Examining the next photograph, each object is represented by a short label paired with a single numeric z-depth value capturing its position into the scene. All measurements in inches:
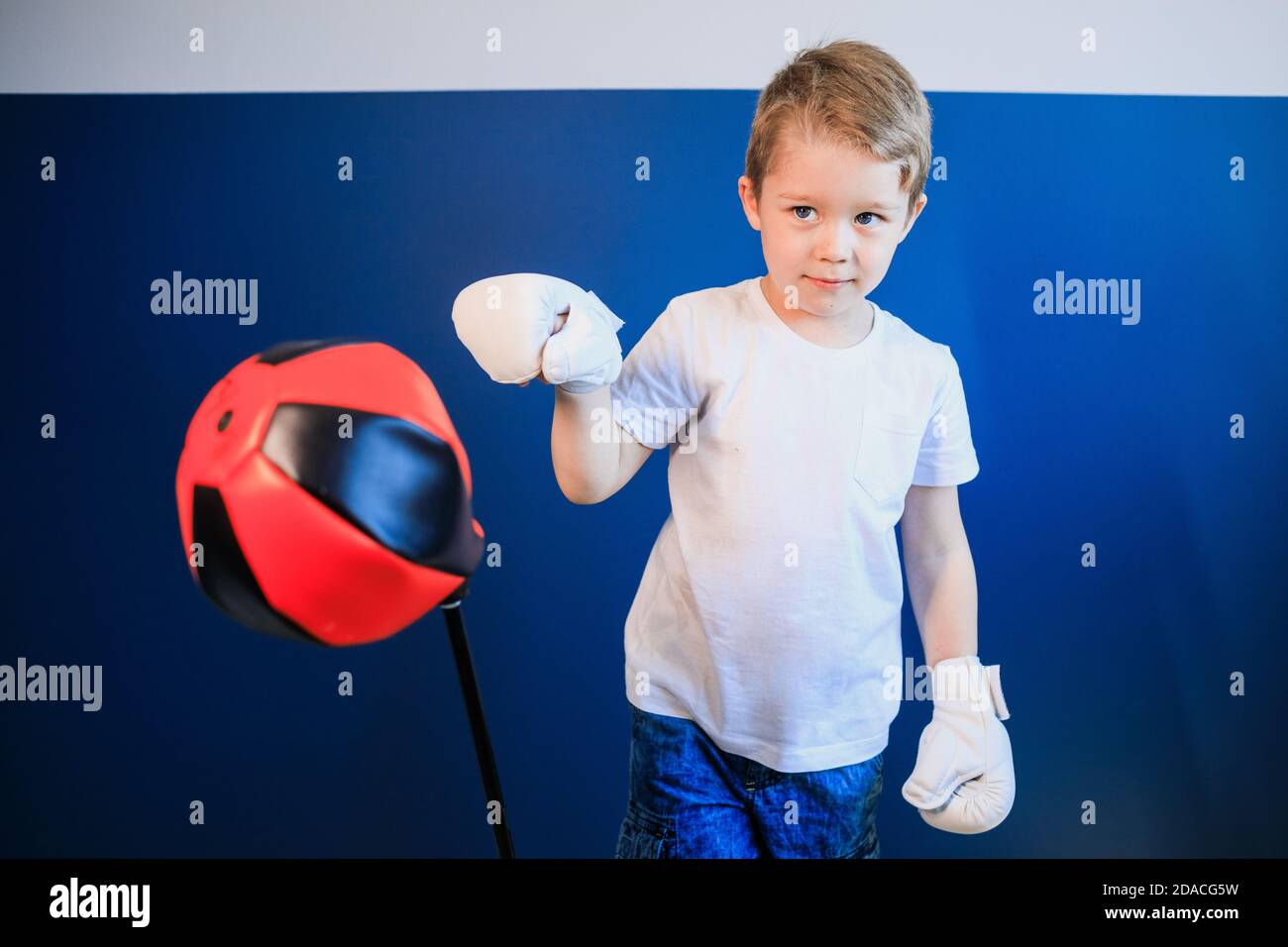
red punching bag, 24.5
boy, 35.7
